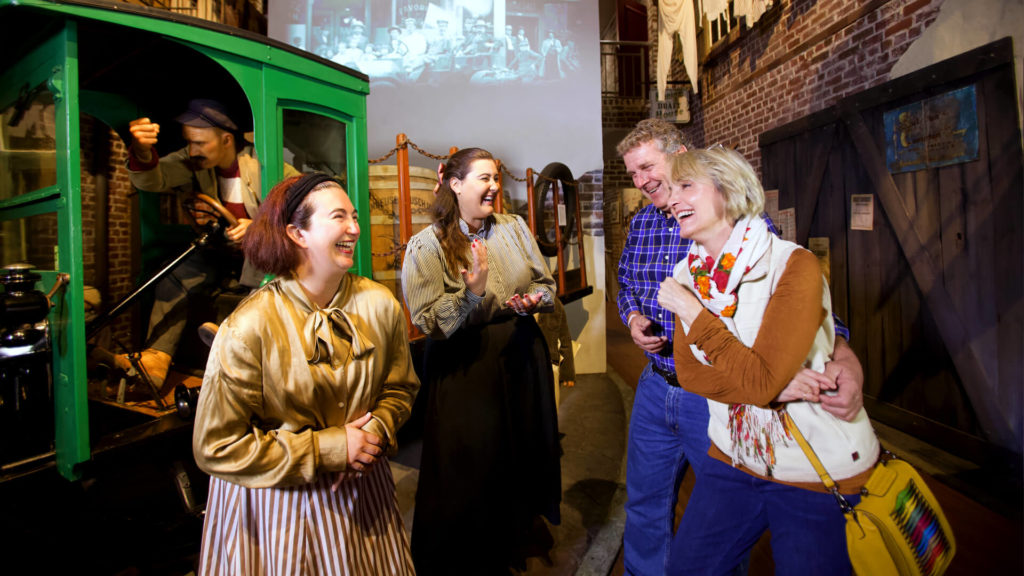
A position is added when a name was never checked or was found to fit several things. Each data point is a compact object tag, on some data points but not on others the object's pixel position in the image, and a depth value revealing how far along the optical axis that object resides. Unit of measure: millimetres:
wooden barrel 4070
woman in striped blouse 2051
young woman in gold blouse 1184
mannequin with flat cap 2650
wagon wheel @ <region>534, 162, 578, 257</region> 5523
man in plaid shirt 1815
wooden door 3271
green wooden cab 1896
